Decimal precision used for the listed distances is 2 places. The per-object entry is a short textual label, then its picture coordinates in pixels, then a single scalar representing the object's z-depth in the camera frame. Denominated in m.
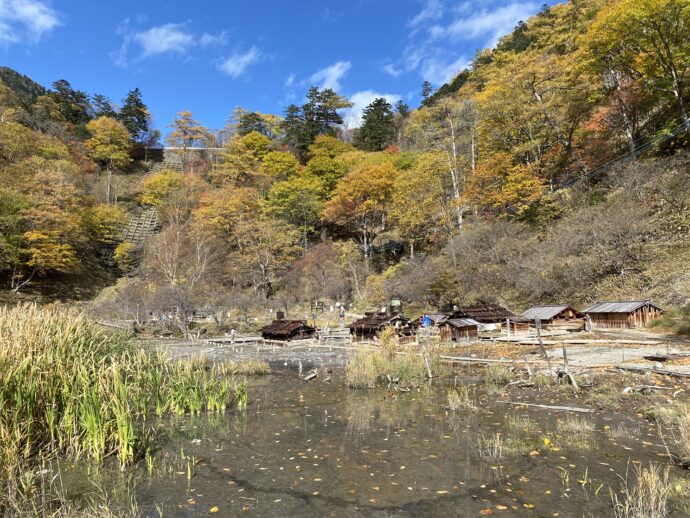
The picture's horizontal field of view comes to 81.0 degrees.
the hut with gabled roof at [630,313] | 20.23
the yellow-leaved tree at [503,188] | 31.55
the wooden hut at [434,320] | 23.47
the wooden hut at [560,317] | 22.03
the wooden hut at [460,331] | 22.12
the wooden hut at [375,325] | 23.77
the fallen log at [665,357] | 13.05
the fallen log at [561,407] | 9.69
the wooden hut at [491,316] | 23.31
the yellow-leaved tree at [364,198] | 42.56
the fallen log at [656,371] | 11.34
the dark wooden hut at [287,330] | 27.63
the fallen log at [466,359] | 16.38
